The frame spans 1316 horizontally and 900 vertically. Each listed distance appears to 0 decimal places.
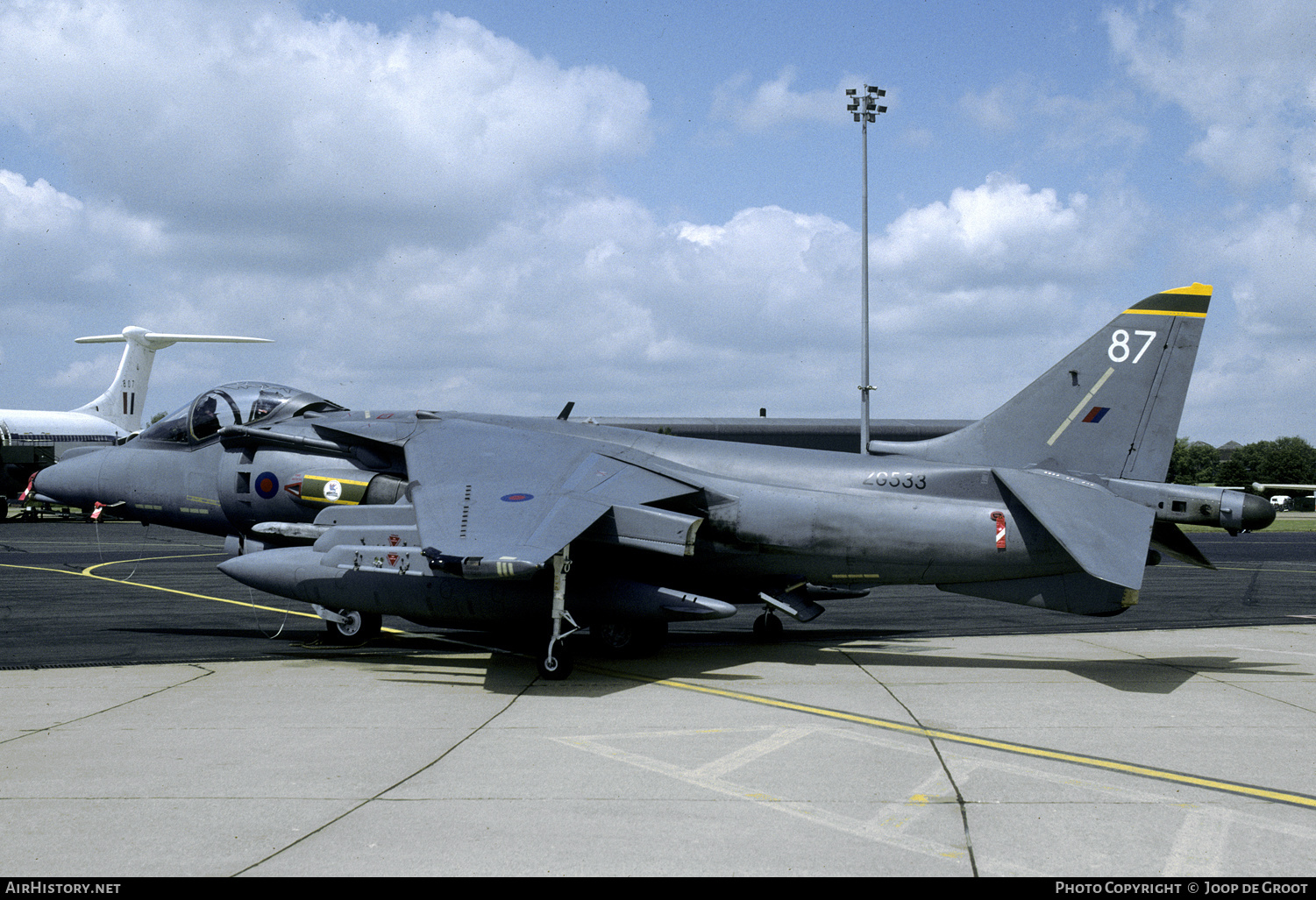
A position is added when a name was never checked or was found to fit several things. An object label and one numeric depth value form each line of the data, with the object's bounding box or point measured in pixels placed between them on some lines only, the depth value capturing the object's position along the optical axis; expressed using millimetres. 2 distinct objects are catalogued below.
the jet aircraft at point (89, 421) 45781
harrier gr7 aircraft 11250
